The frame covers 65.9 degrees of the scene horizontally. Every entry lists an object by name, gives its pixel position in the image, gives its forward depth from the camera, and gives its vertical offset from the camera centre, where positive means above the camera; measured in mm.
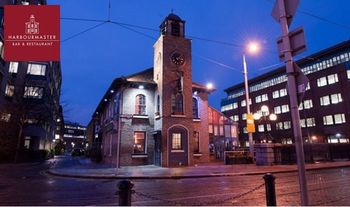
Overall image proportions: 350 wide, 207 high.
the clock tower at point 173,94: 25688 +5977
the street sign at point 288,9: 5137 +2785
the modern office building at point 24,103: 34188 +7285
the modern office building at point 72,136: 140750 +10181
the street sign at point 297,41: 4977 +2078
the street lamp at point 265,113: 21703 +3307
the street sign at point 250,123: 22362 +2571
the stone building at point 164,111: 26125 +4403
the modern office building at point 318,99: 53781 +12151
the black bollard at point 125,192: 5441 -744
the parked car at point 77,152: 69438 +866
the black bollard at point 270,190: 6758 -887
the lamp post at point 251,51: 20984 +8128
